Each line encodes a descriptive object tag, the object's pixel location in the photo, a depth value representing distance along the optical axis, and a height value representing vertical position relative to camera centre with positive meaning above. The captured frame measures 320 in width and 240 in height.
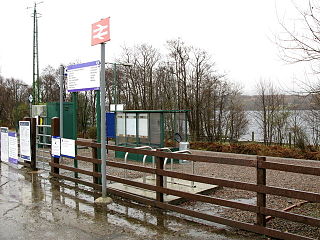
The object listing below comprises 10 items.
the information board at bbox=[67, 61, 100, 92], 8.09 +1.12
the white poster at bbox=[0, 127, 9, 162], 11.37 -0.73
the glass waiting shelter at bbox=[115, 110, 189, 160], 13.12 -0.23
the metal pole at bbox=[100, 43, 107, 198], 6.85 -0.21
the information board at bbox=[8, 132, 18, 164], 10.75 -0.78
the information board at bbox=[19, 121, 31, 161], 10.44 -0.54
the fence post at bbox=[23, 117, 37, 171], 10.38 -0.57
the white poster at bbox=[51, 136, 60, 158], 9.05 -0.65
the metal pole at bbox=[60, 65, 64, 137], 9.66 +1.00
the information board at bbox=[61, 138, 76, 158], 8.50 -0.65
